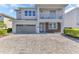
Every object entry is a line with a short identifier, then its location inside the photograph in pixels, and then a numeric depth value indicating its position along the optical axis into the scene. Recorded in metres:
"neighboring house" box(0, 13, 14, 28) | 14.05
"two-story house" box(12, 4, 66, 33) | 10.39
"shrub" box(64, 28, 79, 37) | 6.58
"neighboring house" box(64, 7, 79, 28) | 10.86
